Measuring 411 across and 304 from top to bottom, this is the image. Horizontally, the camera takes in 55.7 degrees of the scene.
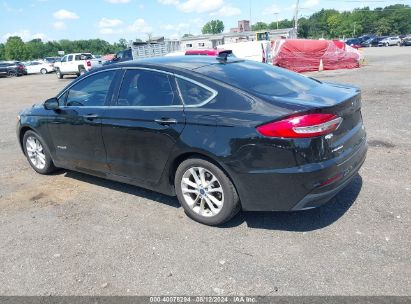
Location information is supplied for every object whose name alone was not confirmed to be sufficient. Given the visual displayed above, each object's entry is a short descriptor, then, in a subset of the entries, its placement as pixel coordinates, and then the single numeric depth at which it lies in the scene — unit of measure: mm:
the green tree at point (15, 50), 100125
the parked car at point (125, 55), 28372
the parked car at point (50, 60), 44800
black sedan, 3396
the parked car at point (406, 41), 57294
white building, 75762
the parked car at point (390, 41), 59719
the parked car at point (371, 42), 63650
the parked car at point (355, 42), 63125
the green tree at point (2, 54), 108562
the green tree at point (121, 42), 112831
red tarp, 22516
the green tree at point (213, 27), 169238
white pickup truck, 29267
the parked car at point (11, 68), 39344
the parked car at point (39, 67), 42081
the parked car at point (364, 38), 65938
